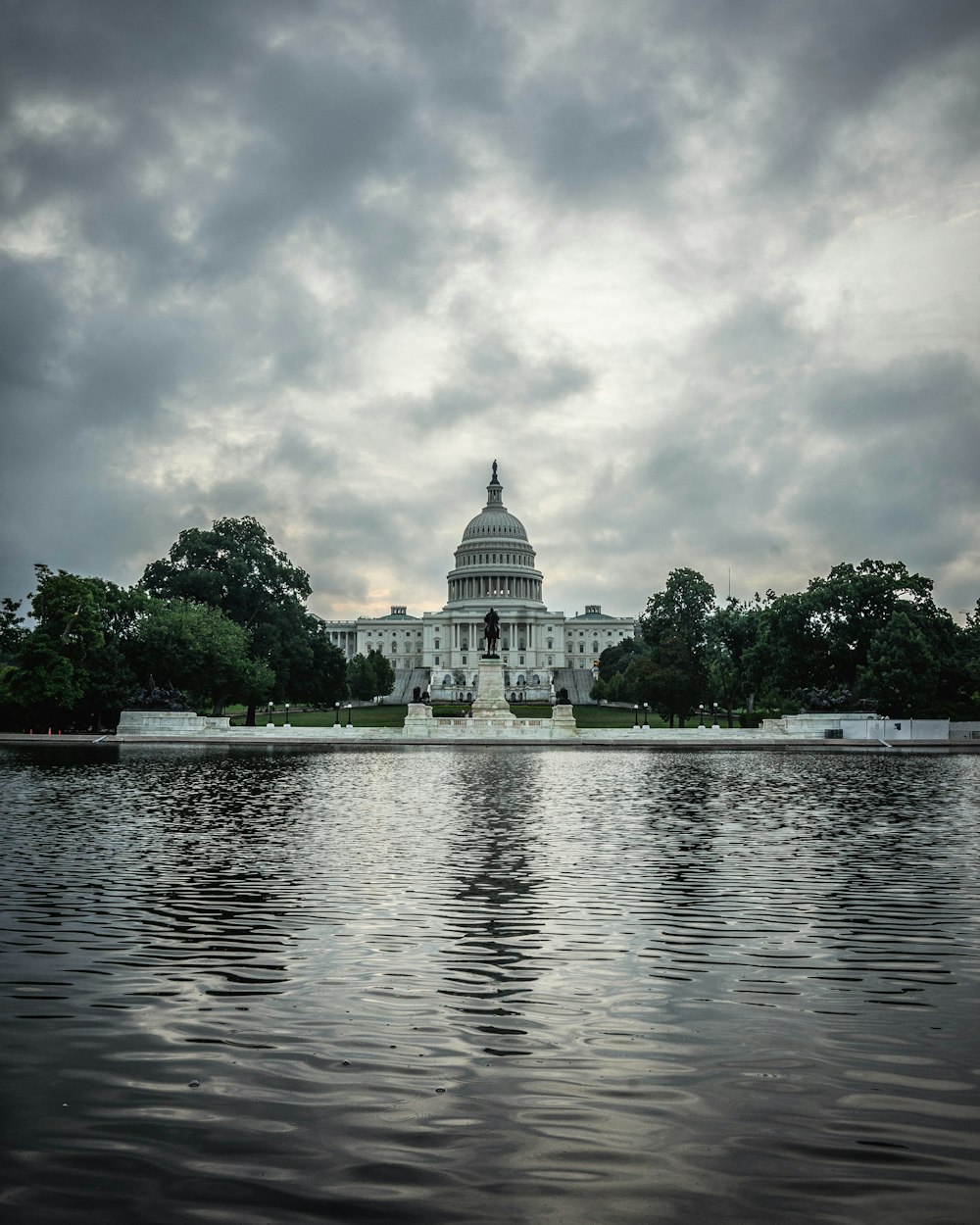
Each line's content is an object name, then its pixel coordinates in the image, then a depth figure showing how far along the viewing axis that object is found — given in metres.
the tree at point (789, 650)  77.31
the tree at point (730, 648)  86.69
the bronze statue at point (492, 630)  89.06
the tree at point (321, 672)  91.56
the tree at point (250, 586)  87.00
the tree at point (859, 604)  75.76
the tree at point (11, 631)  68.38
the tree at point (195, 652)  74.62
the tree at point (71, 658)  66.56
